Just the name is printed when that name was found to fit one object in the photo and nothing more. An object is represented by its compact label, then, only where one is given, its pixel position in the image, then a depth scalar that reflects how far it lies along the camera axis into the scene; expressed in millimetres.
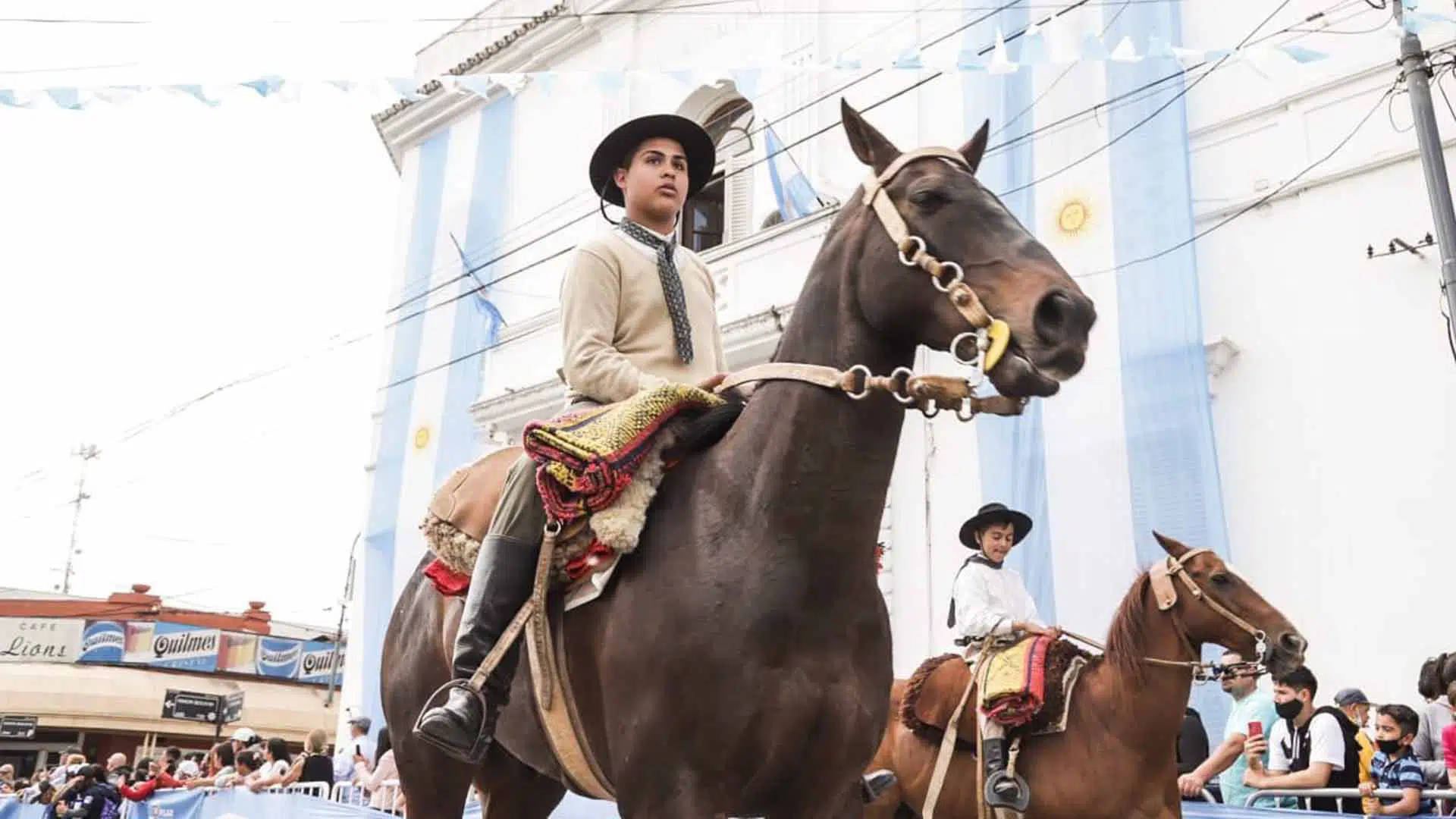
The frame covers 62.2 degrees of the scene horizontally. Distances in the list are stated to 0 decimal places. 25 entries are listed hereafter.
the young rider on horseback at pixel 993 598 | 6191
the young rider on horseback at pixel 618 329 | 3182
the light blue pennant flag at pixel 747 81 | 9391
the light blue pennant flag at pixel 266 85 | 7359
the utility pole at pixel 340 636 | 26159
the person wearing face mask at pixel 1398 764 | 5785
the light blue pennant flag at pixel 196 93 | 7240
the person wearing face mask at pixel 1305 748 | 6570
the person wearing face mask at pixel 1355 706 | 8086
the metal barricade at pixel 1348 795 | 5562
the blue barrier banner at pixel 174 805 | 11617
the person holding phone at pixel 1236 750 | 7152
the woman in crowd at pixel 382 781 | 8922
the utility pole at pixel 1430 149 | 7464
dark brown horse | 2666
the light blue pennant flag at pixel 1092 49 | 8933
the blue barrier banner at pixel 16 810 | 16016
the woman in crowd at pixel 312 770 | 11648
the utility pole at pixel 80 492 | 32622
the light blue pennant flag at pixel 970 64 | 7543
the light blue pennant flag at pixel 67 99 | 7229
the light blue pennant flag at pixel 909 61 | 7824
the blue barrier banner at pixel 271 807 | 9047
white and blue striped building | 9172
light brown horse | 5750
